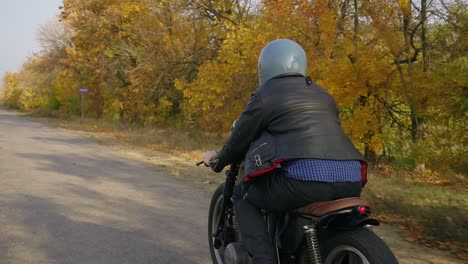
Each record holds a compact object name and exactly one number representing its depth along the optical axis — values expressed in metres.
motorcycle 2.28
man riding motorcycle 2.49
